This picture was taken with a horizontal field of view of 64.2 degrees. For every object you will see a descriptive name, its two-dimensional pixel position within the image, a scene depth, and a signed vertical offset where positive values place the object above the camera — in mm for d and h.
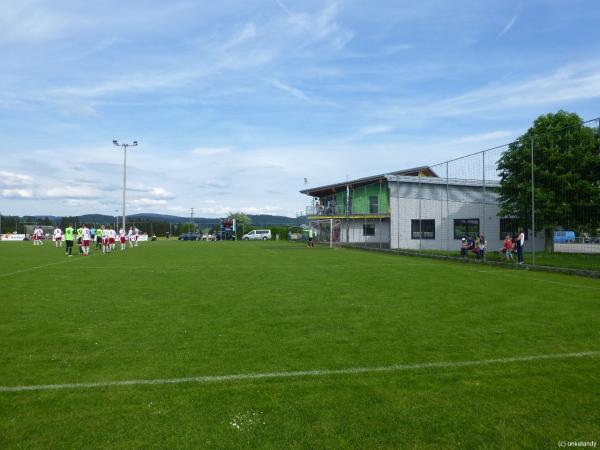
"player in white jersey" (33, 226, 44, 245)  43438 -187
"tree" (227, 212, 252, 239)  74250 +1113
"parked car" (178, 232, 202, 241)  69938 -209
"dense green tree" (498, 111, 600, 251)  16875 +2454
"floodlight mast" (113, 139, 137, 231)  47909 +6787
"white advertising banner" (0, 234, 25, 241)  59438 -409
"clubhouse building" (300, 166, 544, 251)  23422 +1857
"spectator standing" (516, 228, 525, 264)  17922 -267
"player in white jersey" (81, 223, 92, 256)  25891 -328
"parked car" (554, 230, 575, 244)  18431 +101
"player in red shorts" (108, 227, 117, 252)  29305 -141
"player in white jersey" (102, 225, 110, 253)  28031 -381
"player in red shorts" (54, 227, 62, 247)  38219 -146
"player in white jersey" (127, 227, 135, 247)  39000 -173
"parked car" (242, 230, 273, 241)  68781 +171
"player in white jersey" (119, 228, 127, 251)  33031 -289
